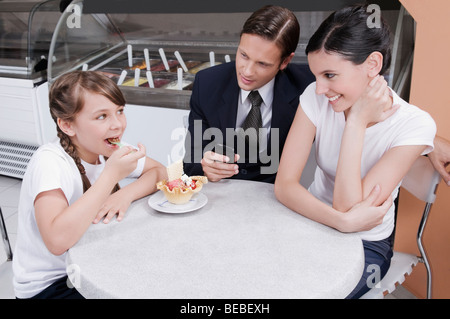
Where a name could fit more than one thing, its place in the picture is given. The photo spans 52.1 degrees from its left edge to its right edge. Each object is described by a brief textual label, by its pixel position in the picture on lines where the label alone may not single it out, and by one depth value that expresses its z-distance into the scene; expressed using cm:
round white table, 110
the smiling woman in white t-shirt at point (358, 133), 138
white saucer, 144
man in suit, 176
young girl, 138
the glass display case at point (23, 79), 335
